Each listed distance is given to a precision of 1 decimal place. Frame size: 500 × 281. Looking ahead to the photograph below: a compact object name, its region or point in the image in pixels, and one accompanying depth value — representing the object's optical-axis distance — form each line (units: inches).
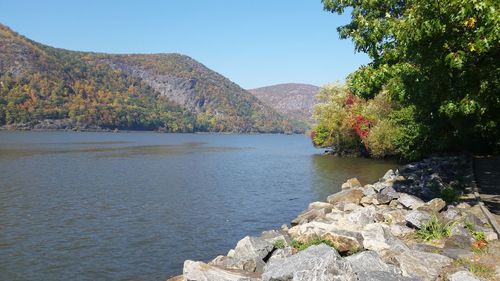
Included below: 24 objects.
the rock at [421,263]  426.9
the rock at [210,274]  465.1
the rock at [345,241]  516.7
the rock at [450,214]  628.0
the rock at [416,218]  590.9
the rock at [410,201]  730.2
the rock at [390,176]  1269.4
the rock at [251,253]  528.4
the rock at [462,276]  388.8
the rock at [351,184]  1268.7
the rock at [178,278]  572.8
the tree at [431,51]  555.5
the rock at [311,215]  850.1
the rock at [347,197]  974.4
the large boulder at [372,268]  396.5
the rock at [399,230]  591.8
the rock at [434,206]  684.0
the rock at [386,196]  861.8
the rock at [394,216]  667.4
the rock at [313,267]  389.1
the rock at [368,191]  1002.6
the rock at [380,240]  502.3
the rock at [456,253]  474.3
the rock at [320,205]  944.2
